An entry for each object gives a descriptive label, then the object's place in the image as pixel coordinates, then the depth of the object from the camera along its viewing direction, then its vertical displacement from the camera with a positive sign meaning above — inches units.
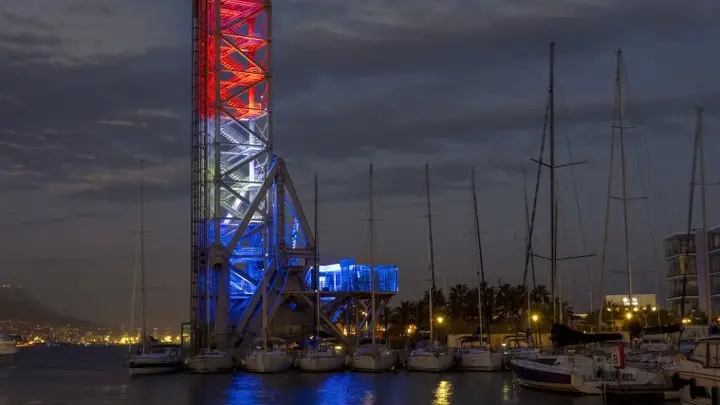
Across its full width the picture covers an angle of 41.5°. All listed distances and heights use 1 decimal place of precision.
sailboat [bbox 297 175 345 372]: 3132.4 -130.6
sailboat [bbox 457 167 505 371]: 3021.7 -132.7
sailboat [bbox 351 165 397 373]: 3085.6 -119.5
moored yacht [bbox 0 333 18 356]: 7460.6 -170.2
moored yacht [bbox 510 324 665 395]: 1855.3 -115.9
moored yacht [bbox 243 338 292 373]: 3107.8 -128.4
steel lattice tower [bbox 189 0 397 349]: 3558.1 +467.0
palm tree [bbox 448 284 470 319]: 5664.4 +94.8
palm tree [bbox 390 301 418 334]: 6314.0 +24.5
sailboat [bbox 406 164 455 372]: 3021.7 -131.1
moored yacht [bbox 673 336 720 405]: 1378.0 -88.9
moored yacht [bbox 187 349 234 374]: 3208.7 -137.4
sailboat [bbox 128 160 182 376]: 3270.2 -129.1
